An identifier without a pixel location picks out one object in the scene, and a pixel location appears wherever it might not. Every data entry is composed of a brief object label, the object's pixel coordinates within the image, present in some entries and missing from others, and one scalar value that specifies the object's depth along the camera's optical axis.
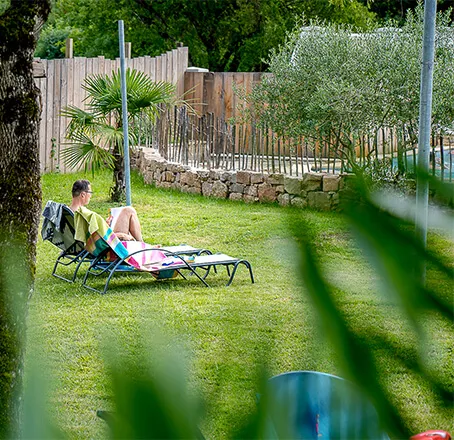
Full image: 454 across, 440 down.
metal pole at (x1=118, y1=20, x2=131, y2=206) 19.00
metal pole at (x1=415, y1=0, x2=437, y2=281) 14.05
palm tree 22.81
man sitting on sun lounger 17.37
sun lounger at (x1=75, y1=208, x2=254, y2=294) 15.32
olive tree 24.34
